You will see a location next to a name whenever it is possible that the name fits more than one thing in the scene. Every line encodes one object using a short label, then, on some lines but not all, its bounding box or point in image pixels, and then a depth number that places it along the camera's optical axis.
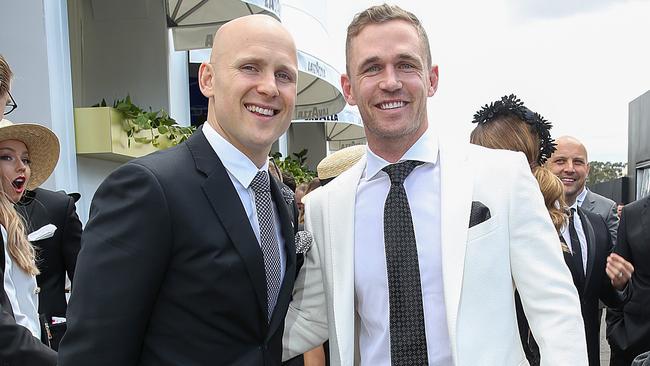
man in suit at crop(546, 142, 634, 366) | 2.82
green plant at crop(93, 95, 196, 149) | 5.30
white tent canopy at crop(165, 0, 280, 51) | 6.54
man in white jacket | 1.73
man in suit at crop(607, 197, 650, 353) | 2.87
